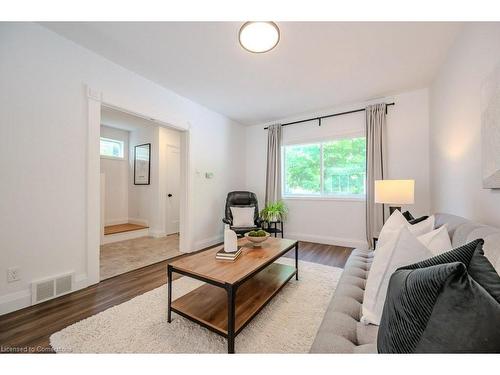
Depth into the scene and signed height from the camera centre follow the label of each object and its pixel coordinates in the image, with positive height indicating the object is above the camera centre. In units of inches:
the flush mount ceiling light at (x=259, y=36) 64.3 +50.3
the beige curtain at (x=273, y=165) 163.3 +18.7
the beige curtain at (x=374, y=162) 125.3 +16.5
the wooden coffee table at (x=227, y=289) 50.5 -34.3
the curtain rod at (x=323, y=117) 135.3 +51.8
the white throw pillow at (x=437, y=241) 37.9 -10.4
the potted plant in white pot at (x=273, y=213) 148.9 -18.5
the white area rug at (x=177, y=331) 51.0 -39.9
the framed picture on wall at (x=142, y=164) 187.5 +22.4
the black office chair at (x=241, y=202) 145.3 -10.6
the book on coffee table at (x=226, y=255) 66.1 -22.2
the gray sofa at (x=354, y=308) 29.9 -23.5
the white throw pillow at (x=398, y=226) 46.8 -9.9
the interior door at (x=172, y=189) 185.6 -1.1
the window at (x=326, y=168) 139.3 +14.6
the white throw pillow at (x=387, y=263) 36.3 -14.1
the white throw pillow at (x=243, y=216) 139.1 -19.7
